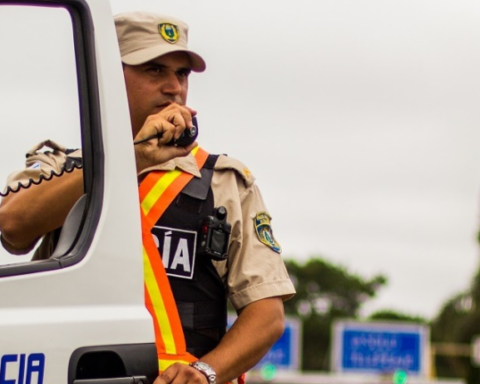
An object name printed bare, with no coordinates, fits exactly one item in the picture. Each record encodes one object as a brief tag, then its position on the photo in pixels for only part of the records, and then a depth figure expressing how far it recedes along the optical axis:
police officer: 6.63
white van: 5.59
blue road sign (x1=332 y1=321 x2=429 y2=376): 52.22
